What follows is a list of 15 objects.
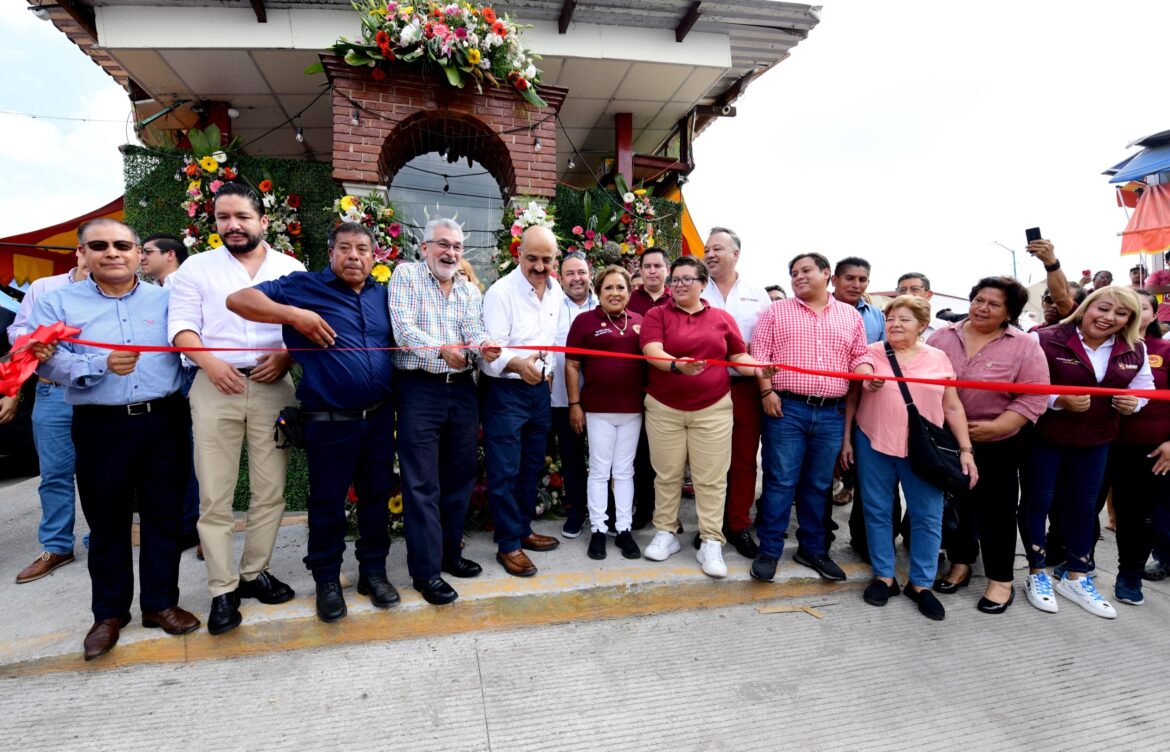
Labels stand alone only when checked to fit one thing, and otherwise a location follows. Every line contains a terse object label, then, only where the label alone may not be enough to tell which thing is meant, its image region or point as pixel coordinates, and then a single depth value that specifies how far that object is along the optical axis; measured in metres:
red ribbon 2.16
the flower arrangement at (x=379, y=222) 4.62
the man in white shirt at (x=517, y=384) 3.07
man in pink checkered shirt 3.12
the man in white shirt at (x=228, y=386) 2.46
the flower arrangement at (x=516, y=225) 4.74
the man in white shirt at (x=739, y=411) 3.43
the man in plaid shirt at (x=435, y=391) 2.66
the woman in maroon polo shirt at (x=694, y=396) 3.09
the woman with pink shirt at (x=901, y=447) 2.88
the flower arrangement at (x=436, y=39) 4.57
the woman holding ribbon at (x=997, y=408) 2.89
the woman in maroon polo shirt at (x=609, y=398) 3.29
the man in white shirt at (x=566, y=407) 3.53
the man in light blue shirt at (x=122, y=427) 2.29
